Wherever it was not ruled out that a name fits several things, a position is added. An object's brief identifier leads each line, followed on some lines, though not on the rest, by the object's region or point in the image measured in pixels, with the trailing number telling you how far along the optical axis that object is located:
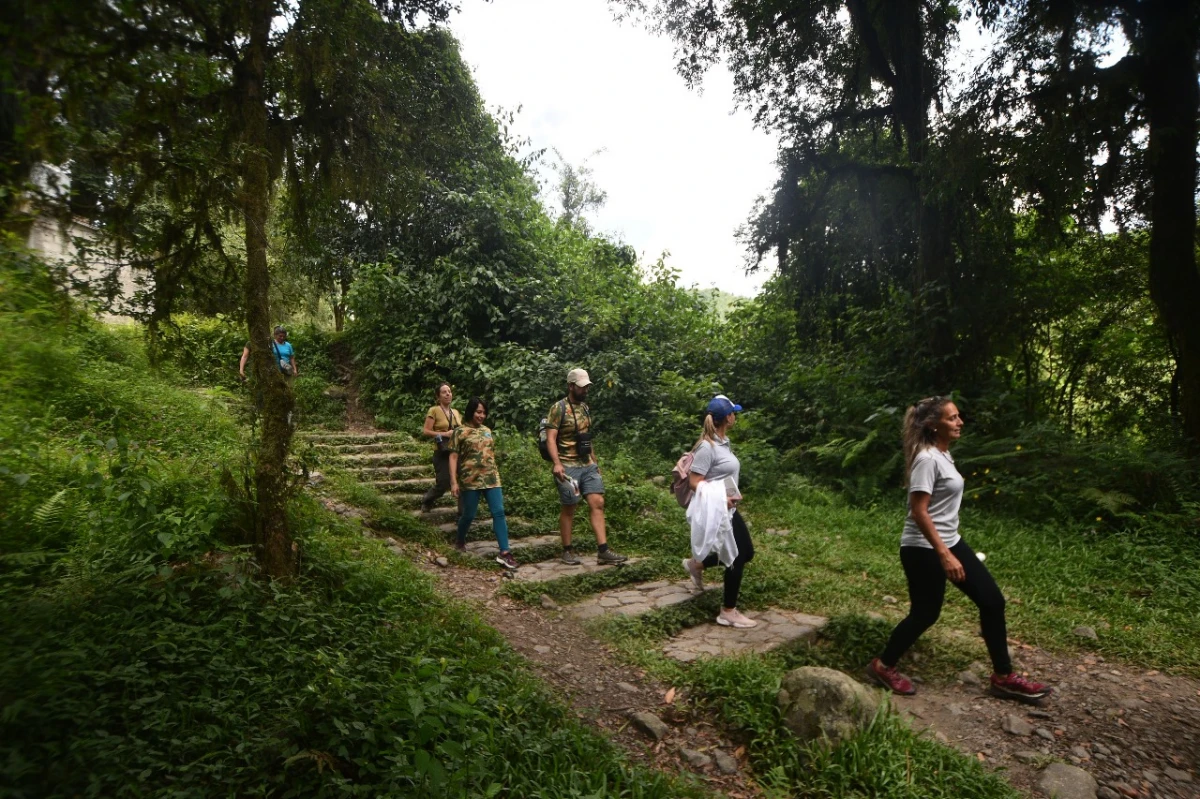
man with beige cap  6.58
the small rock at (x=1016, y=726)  3.96
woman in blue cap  5.18
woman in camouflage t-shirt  6.55
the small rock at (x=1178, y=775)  3.57
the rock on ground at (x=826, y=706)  3.60
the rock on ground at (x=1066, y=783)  3.39
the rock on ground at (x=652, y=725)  3.90
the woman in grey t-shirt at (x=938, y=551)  4.07
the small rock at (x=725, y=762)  3.68
